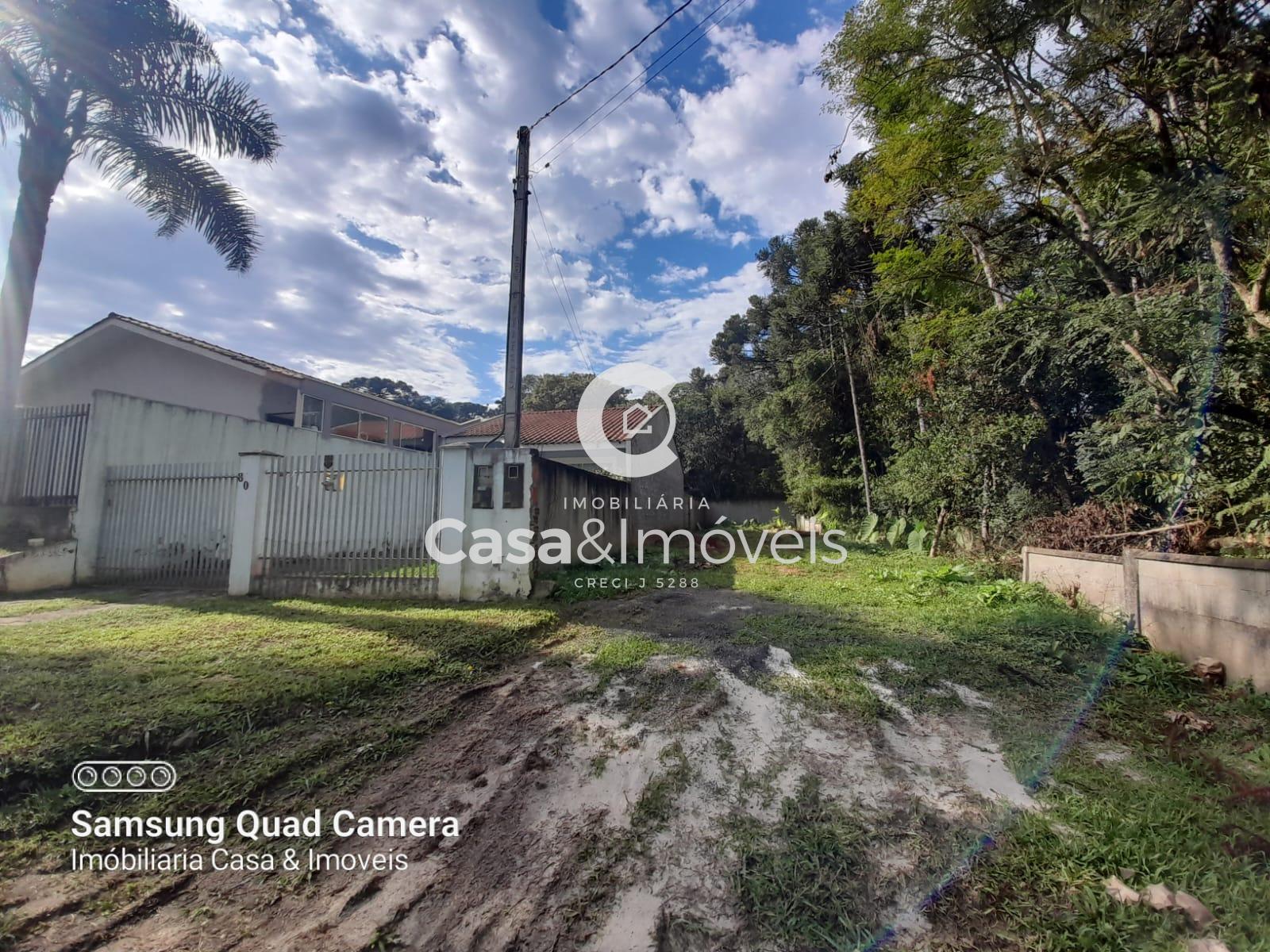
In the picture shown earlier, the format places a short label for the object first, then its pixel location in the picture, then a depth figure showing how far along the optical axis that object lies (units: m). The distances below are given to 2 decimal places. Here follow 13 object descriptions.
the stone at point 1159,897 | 1.52
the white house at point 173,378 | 9.68
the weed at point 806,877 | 1.52
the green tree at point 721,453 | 20.47
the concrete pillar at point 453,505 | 5.72
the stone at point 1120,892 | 1.56
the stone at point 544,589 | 5.88
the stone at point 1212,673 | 3.29
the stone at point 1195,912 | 1.48
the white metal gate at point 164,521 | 6.64
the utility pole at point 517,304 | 6.21
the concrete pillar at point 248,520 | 5.91
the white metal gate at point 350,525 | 5.80
